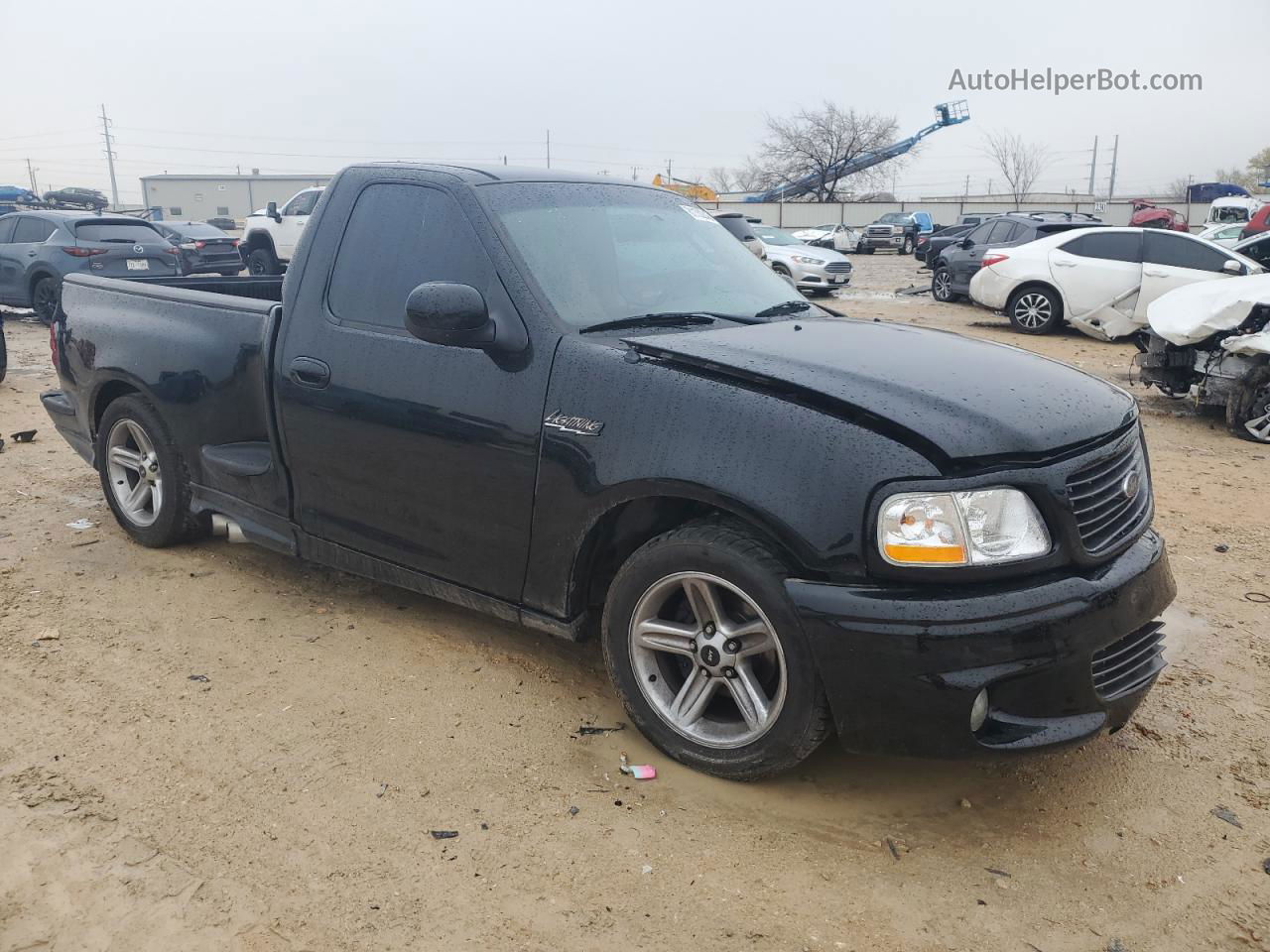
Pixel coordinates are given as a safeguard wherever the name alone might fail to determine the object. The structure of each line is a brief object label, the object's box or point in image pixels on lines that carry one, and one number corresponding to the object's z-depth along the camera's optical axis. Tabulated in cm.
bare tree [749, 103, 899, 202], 6625
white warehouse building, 7875
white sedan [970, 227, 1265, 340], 1258
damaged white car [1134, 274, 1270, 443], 798
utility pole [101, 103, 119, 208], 8250
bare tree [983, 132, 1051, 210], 8062
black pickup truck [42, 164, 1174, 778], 259
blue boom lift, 6669
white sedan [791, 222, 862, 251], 3478
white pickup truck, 1989
